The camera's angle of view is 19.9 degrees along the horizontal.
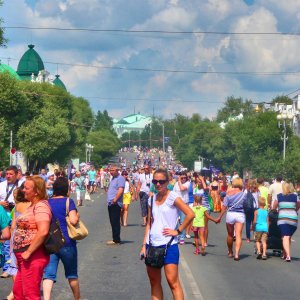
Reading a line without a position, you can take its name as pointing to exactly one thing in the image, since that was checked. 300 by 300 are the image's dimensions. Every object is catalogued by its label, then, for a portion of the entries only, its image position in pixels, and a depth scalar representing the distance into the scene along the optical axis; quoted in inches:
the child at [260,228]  658.8
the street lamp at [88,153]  5664.4
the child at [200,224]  681.0
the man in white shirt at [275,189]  899.4
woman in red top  318.0
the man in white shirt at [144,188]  956.6
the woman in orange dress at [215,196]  1321.6
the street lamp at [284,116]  2571.4
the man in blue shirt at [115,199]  714.2
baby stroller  676.7
